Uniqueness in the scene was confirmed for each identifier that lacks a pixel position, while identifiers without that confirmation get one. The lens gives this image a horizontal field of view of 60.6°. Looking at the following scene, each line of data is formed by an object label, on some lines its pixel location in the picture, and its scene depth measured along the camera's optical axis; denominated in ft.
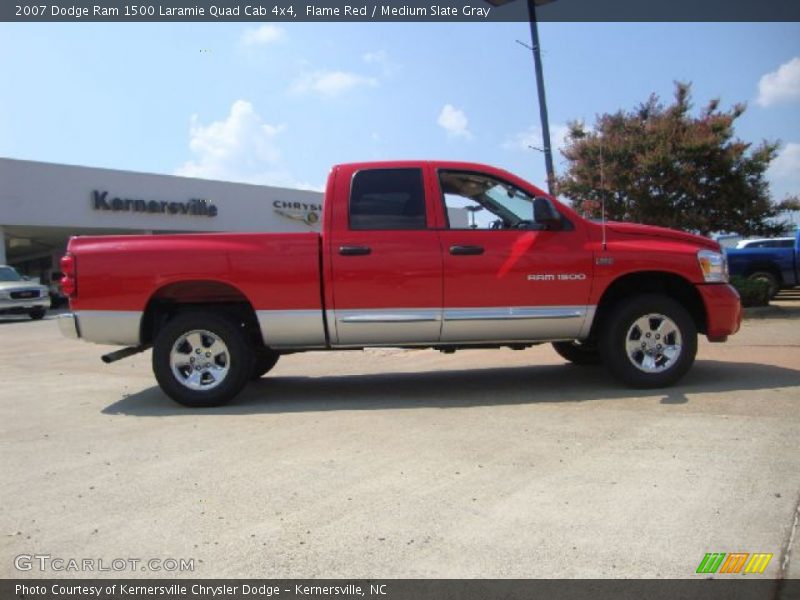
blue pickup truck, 50.88
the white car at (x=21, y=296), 71.10
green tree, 42.86
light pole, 51.62
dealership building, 102.32
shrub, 44.09
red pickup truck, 20.04
